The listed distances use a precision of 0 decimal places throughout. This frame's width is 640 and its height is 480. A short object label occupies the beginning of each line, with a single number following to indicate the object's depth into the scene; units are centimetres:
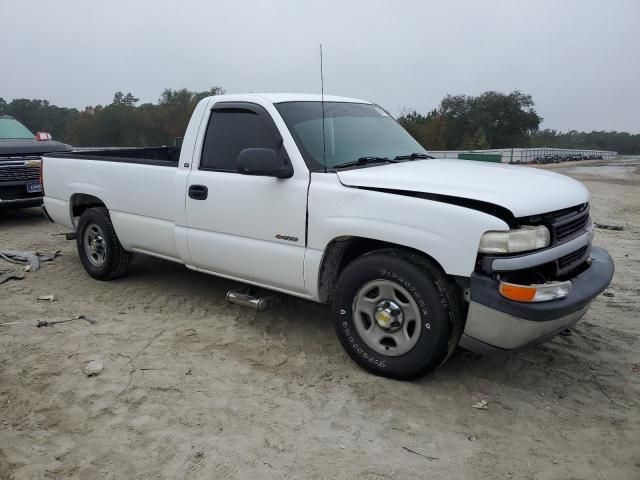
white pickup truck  307
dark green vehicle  884
